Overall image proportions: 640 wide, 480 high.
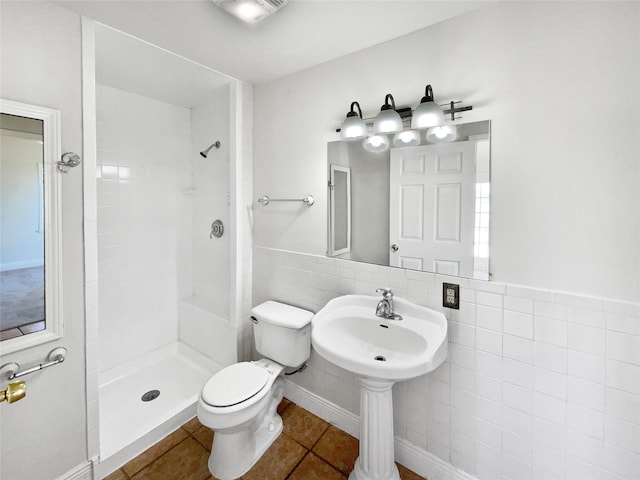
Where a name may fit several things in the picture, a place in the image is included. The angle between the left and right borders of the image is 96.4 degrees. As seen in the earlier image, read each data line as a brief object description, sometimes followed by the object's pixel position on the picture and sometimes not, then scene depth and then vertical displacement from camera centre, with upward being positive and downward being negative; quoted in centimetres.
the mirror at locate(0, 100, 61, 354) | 122 +4
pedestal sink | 116 -52
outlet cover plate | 137 -29
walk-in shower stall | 206 -2
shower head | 236 +73
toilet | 145 -85
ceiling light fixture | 121 +99
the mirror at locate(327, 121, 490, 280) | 131 +17
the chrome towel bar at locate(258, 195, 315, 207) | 186 +24
